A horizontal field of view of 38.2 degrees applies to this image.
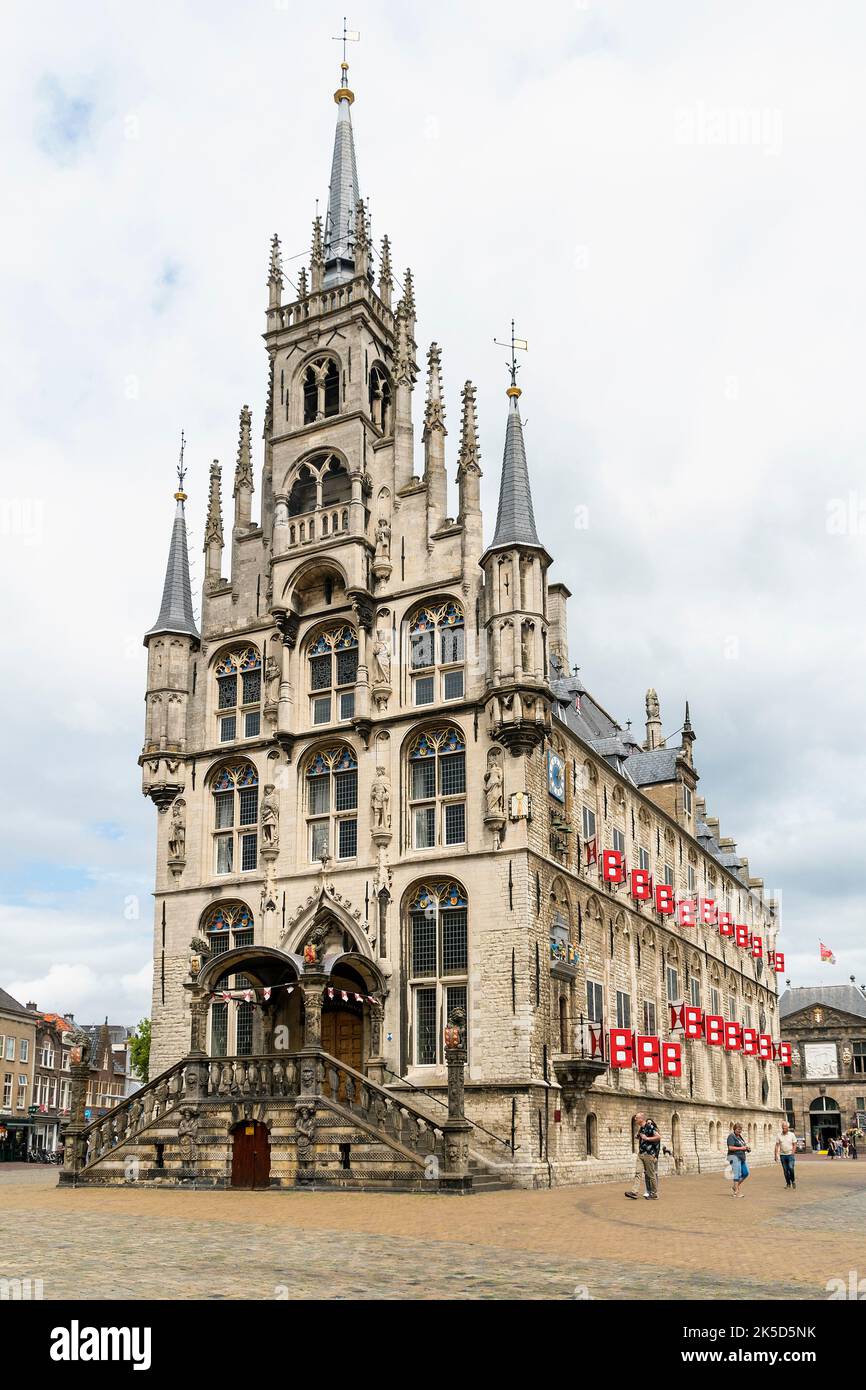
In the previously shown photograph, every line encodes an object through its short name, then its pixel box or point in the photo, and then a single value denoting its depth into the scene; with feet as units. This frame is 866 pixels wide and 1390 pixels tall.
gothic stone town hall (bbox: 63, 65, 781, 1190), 100.12
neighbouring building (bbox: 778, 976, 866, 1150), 314.96
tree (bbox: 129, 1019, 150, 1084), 222.07
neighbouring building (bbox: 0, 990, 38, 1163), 237.04
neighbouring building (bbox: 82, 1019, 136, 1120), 344.28
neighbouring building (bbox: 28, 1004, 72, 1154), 260.83
